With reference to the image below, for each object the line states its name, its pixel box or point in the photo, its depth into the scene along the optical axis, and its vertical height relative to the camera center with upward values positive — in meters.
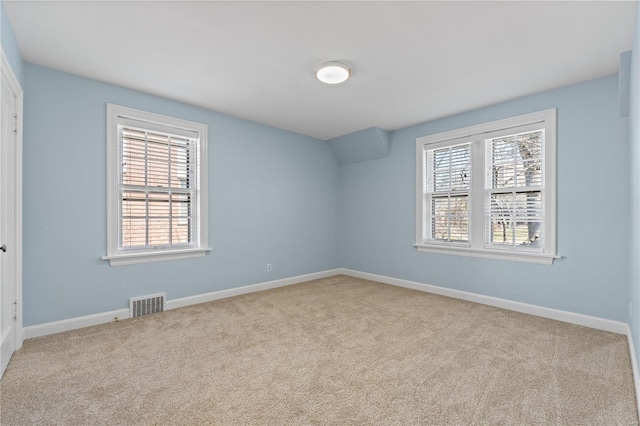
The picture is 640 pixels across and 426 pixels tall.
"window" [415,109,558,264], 3.42 +0.28
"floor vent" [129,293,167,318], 3.33 -1.06
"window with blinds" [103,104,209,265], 3.27 +0.29
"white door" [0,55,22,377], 2.24 -0.06
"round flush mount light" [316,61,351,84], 2.75 +1.32
